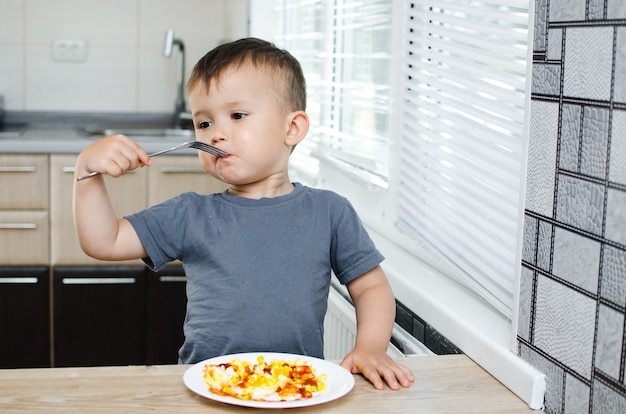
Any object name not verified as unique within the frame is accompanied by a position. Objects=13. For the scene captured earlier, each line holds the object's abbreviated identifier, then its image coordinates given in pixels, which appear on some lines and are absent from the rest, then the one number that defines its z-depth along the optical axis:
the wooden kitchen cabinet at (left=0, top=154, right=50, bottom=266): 3.00
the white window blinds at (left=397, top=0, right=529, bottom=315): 1.46
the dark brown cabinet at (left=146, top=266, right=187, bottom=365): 3.17
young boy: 1.35
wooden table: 1.06
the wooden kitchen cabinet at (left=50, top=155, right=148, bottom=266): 3.03
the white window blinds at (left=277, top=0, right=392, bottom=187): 2.15
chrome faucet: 3.64
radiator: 2.00
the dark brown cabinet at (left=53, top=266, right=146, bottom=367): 3.11
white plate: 1.05
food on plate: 1.07
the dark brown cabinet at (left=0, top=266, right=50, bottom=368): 3.07
